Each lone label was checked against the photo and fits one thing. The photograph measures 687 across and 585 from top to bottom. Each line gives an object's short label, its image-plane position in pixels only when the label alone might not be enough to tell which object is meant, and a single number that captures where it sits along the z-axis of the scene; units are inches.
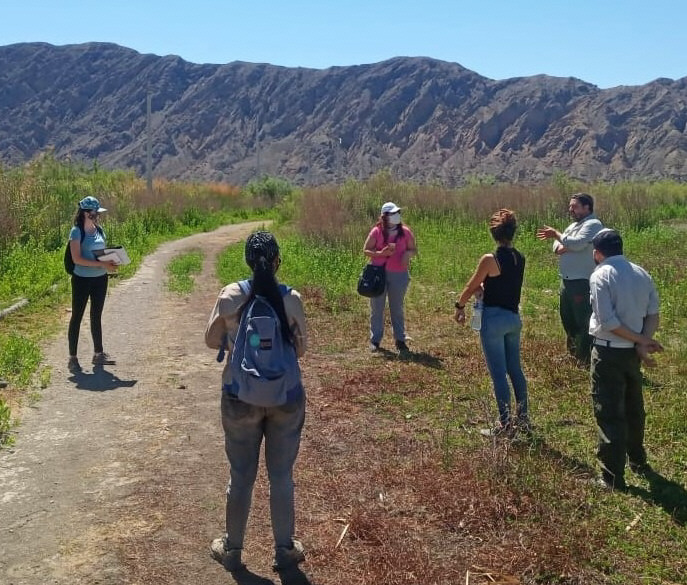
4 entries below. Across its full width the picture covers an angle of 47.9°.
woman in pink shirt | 343.0
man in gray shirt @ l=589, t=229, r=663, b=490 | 196.5
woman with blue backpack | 143.2
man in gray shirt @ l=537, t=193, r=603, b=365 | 290.0
